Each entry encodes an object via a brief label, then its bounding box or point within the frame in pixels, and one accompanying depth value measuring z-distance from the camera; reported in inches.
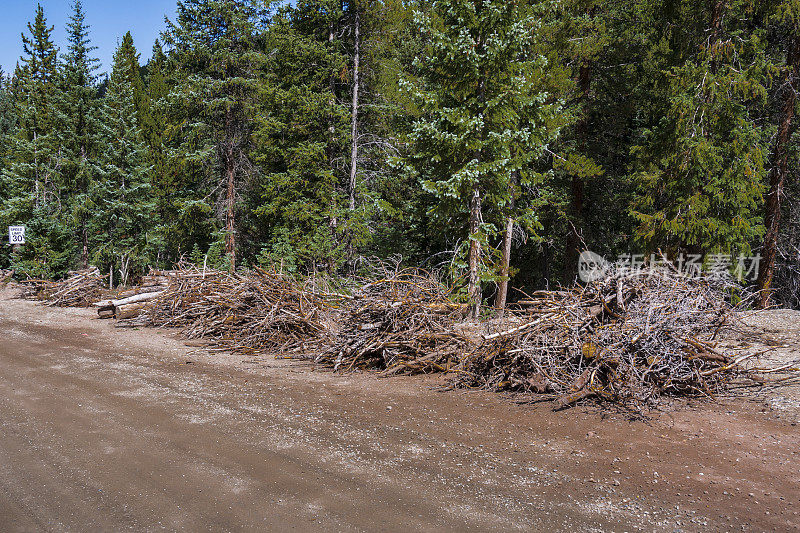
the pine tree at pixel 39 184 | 1055.0
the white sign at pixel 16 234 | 858.8
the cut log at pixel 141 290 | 587.3
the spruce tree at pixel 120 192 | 1080.8
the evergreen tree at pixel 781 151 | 605.3
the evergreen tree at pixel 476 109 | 479.8
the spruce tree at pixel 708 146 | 602.5
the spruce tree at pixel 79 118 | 1050.7
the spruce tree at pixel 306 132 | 775.7
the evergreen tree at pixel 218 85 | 805.9
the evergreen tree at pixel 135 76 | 1368.1
